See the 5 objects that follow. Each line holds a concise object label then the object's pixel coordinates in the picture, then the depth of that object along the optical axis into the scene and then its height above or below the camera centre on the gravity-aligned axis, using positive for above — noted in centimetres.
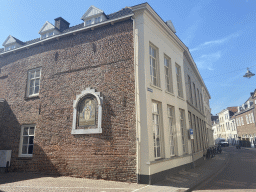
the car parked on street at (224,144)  4693 -256
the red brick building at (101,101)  838 +176
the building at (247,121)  3900 +277
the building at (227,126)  5164 +235
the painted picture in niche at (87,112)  923 +110
